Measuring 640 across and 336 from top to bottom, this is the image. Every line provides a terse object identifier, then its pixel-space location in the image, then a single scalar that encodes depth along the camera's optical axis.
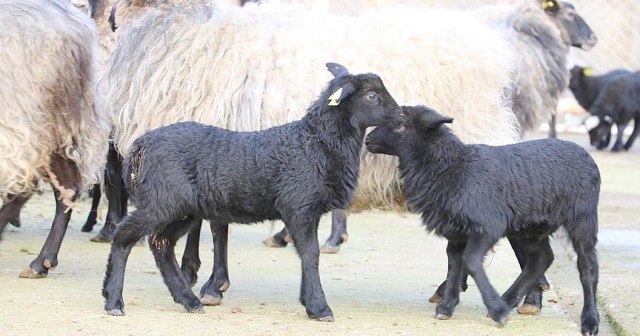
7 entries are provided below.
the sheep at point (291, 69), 13.34
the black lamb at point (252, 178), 10.57
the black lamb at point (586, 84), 35.19
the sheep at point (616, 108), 33.84
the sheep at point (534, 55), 19.86
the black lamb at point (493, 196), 10.64
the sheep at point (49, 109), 11.83
